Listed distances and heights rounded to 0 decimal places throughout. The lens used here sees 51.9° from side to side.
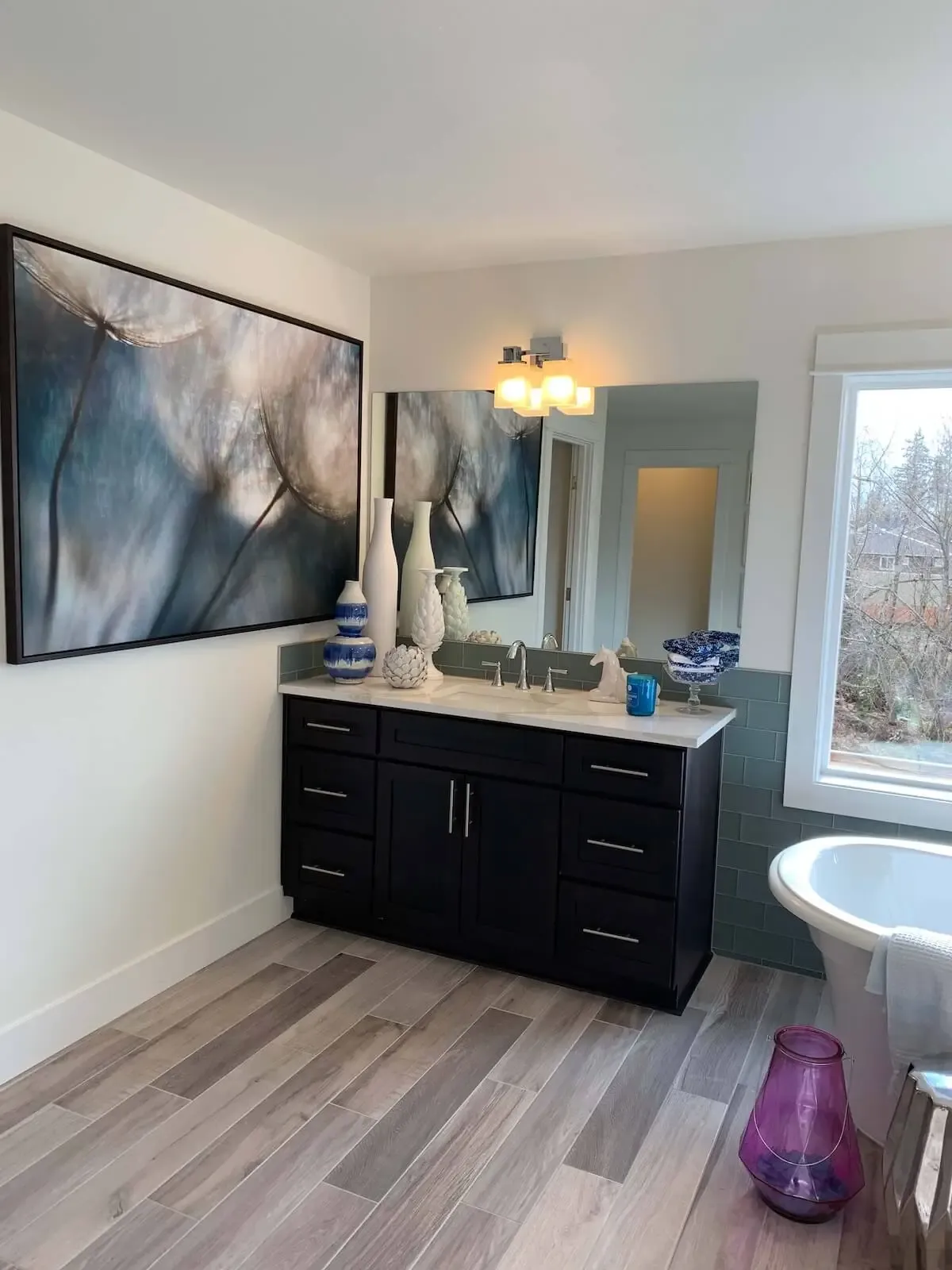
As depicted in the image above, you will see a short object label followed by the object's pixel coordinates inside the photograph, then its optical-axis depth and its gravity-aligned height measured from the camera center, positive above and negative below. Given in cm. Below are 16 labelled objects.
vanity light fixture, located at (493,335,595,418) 340 +54
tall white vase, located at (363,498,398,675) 361 -18
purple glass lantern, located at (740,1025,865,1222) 211 -130
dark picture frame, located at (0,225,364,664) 238 +23
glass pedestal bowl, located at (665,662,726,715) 318 -44
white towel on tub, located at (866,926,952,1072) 215 -98
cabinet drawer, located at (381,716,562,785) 305 -68
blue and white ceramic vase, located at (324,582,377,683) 344 -41
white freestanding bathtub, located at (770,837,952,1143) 236 -98
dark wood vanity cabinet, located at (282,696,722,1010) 292 -99
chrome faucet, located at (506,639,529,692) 352 -43
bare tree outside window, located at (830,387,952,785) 304 -13
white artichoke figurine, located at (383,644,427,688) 337 -47
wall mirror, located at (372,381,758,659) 325 +12
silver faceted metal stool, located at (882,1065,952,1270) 182 -120
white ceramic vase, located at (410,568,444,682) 360 -34
